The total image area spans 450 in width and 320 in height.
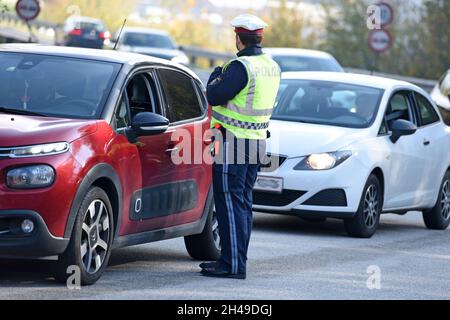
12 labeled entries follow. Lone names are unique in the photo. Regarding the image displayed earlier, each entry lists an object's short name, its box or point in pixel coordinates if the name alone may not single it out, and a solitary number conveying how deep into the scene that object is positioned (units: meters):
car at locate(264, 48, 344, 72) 27.58
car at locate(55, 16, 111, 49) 39.04
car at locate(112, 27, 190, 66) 40.75
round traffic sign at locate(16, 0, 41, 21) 32.81
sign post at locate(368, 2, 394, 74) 30.80
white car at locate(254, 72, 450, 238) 13.46
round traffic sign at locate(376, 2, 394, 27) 30.72
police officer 9.91
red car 8.73
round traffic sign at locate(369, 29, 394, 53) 30.86
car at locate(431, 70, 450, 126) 26.56
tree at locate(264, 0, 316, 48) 55.52
